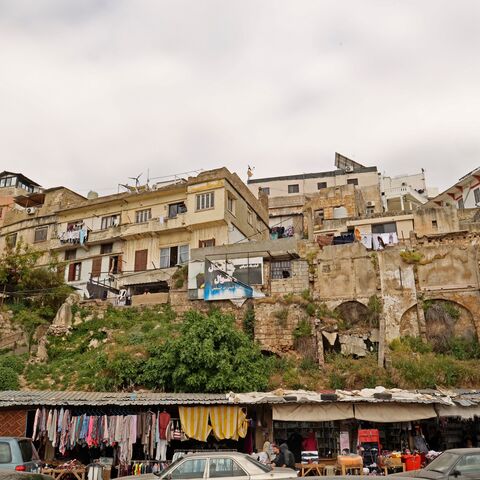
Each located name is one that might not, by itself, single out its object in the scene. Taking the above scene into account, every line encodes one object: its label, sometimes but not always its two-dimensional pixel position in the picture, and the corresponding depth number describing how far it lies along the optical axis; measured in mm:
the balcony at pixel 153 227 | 35031
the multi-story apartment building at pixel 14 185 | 55406
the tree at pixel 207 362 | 20312
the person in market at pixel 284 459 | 13898
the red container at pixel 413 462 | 14820
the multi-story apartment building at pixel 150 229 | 33969
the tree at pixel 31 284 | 31859
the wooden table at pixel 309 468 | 14758
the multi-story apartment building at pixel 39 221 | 40406
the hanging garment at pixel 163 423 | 15758
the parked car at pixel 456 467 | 10090
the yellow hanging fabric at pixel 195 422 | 15862
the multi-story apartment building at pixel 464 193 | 38656
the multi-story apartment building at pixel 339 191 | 44594
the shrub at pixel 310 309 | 25516
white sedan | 9953
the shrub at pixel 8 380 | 22878
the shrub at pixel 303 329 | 24797
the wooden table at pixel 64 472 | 13895
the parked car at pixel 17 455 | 10859
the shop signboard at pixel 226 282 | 27328
